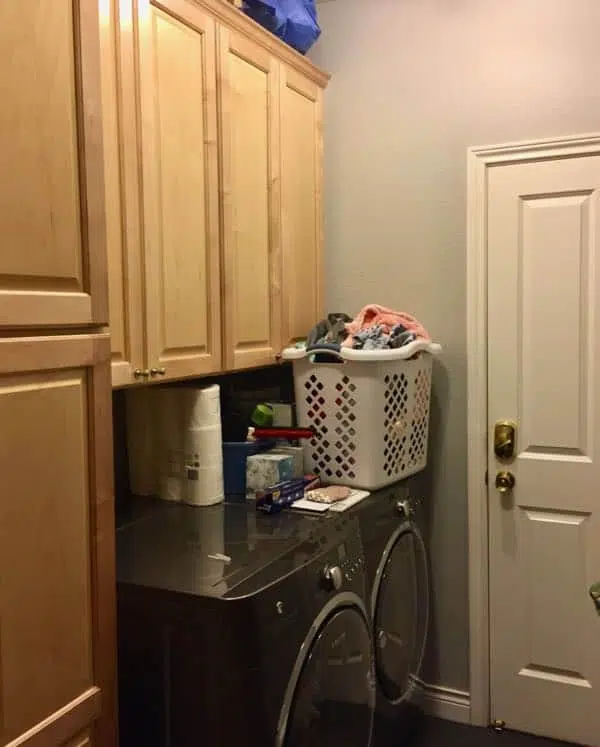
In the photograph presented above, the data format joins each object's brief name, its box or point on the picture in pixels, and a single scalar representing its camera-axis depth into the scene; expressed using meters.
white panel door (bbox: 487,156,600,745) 2.49
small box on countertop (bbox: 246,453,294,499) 2.18
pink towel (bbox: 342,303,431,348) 2.45
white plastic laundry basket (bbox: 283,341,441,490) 2.28
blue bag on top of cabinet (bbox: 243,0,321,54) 2.35
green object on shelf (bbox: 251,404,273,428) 2.42
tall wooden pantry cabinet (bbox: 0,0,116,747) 1.16
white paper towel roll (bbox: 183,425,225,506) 2.10
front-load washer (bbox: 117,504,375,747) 1.47
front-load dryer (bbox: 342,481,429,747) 2.10
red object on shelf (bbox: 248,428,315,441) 2.28
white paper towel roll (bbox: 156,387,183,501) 2.14
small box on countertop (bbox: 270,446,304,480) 2.30
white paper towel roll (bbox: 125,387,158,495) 2.20
